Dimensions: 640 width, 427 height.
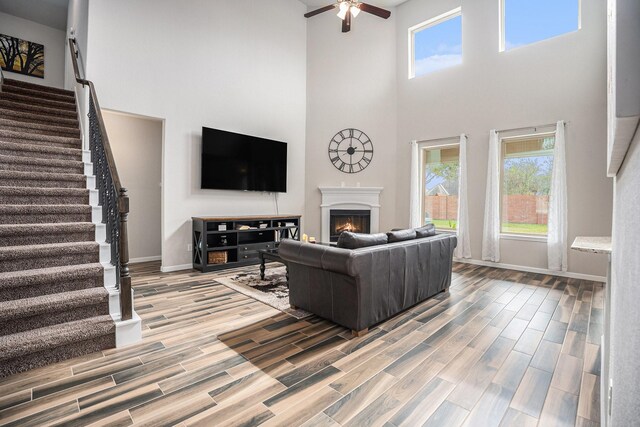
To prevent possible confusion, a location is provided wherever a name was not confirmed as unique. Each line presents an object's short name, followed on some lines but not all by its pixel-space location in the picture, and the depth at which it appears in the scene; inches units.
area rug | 134.5
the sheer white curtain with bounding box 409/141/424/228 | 256.2
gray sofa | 105.5
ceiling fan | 166.7
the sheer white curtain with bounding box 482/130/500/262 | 214.7
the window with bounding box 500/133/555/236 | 205.6
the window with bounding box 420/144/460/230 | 247.4
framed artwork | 258.7
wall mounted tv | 212.7
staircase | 88.1
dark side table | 160.7
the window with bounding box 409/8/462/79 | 243.6
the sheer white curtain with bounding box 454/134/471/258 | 228.7
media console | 198.4
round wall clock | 271.4
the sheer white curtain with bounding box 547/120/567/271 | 190.4
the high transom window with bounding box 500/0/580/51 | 195.9
